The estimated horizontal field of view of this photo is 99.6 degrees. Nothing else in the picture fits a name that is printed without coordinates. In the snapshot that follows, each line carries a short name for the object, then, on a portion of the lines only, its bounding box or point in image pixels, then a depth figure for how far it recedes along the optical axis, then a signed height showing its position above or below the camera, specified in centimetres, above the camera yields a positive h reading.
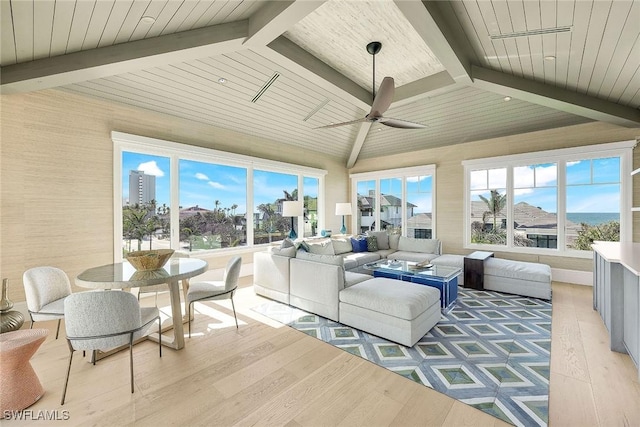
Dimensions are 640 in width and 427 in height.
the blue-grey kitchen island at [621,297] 223 -80
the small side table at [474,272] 450 -99
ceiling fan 318 +138
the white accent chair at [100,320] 190 -75
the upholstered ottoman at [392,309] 266 -100
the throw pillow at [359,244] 599 -68
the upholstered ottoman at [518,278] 399 -101
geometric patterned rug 196 -132
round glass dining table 221 -54
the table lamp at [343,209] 704 +13
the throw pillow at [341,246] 573 -69
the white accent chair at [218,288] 289 -81
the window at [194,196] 423 +36
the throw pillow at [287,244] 421 -47
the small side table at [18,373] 181 -109
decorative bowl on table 253 -42
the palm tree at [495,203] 575 +21
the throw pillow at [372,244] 604 -68
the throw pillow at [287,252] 384 -54
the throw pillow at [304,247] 436 -53
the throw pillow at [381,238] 621 -56
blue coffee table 353 -87
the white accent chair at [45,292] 243 -73
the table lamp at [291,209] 555 +11
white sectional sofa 275 -93
